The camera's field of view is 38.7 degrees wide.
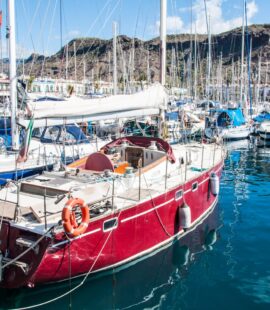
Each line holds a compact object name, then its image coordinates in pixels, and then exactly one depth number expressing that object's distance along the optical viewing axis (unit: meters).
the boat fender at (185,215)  10.67
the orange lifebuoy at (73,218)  7.42
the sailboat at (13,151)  14.46
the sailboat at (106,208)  7.82
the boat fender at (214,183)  12.80
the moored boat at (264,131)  35.44
